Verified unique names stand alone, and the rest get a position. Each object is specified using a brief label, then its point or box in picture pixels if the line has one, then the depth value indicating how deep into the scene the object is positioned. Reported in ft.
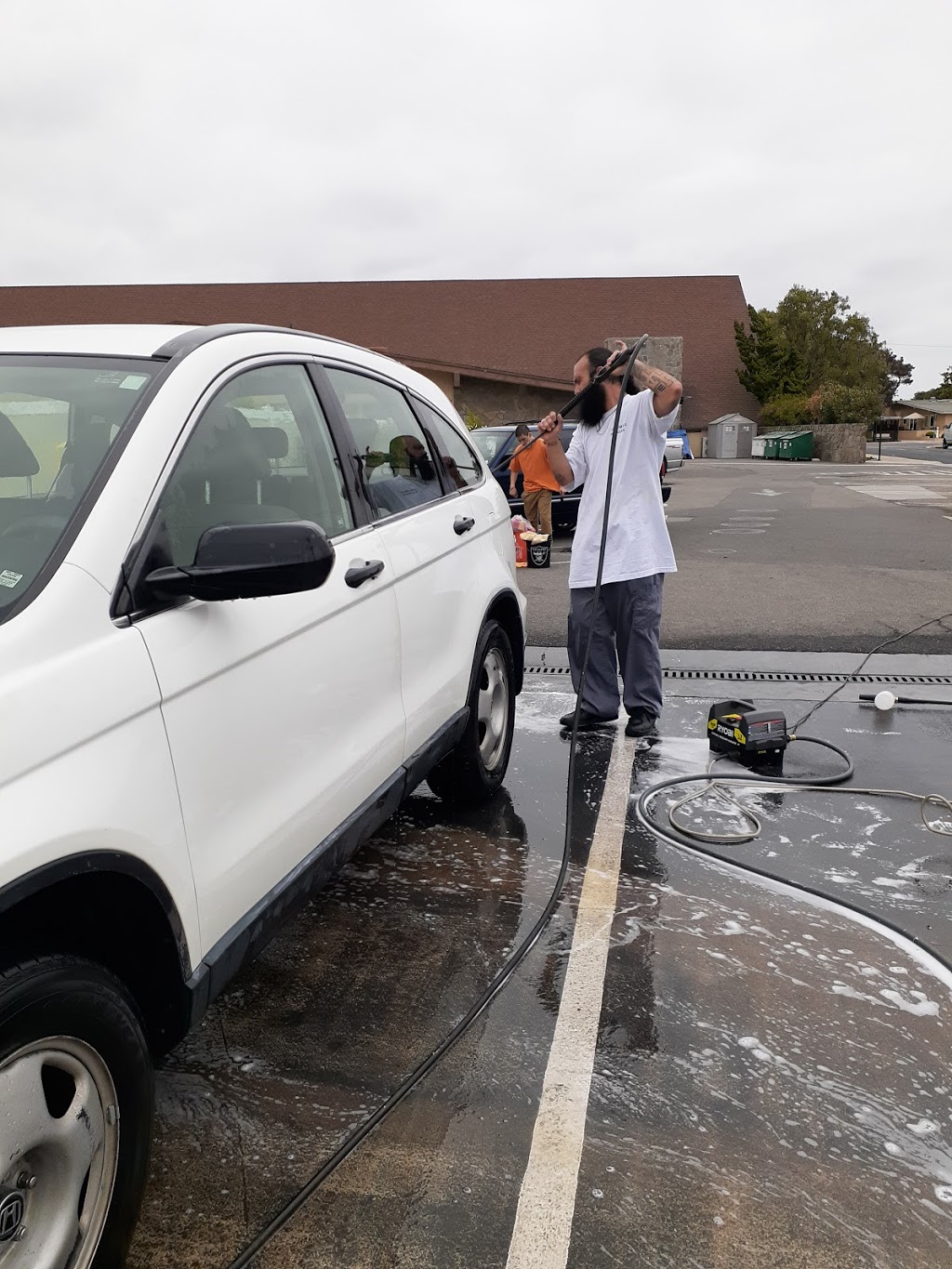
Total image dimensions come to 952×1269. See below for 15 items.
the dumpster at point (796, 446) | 164.66
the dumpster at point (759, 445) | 172.96
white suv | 5.73
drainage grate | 21.88
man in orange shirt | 36.01
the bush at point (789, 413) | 180.14
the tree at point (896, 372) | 357.00
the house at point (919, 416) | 394.27
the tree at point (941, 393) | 388.86
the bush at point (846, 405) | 167.94
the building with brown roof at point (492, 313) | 185.88
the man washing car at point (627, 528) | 17.60
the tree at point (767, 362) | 183.01
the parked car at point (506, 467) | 48.83
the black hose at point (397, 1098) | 7.13
